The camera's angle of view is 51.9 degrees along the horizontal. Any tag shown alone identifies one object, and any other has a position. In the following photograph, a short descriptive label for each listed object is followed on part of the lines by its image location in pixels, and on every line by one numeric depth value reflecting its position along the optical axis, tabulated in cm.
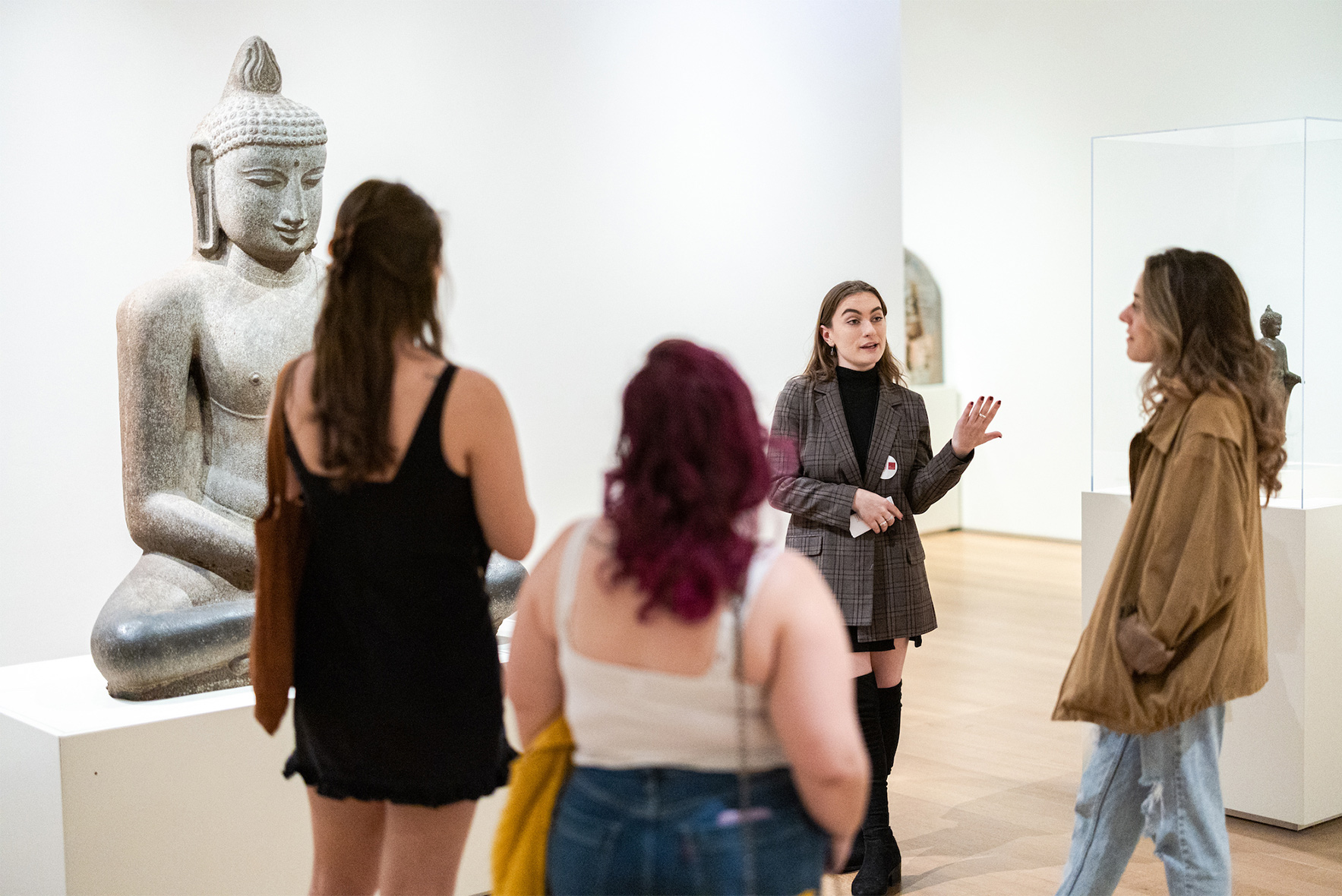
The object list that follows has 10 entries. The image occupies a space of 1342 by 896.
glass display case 377
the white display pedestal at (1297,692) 368
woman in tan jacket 237
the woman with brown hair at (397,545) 186
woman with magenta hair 151
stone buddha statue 320
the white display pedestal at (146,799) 283
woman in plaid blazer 325
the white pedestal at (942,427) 958
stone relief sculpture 987
